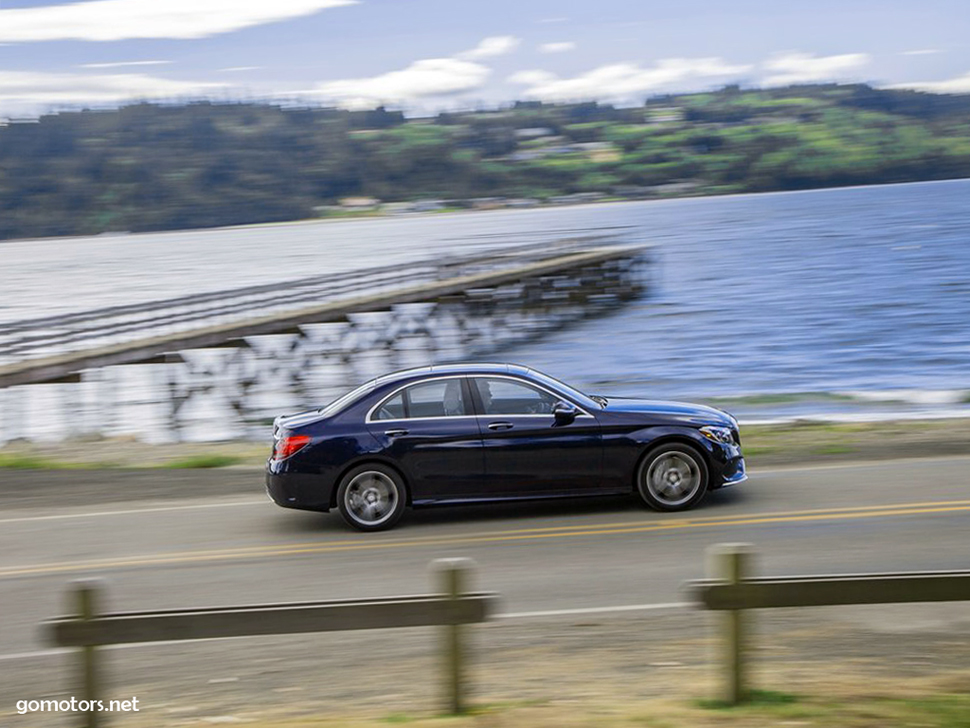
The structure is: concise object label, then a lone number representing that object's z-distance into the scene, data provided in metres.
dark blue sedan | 11.62
